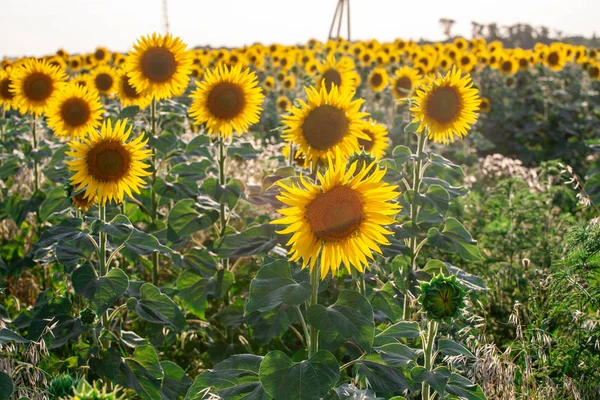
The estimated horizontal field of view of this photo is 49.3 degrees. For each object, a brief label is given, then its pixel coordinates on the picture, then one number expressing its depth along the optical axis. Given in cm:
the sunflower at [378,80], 763
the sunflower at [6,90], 420
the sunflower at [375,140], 325
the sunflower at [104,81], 484
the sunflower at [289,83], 973
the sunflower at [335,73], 416
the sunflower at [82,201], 267
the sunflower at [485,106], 879
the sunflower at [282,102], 785
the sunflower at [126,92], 396
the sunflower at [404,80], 571
